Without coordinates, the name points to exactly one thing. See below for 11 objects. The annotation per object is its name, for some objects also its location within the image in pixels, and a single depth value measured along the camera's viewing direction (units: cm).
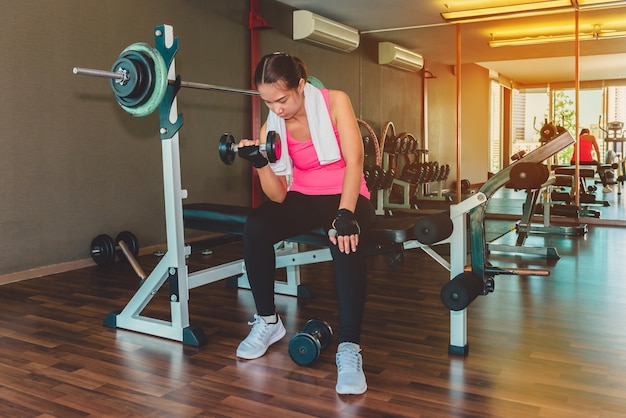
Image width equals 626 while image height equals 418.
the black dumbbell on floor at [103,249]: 333
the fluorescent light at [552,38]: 471
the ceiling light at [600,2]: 458
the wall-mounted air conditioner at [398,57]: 507
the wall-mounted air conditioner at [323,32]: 488
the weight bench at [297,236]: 187
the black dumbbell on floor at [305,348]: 179
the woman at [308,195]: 169
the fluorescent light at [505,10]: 471
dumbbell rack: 500
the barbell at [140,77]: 194
